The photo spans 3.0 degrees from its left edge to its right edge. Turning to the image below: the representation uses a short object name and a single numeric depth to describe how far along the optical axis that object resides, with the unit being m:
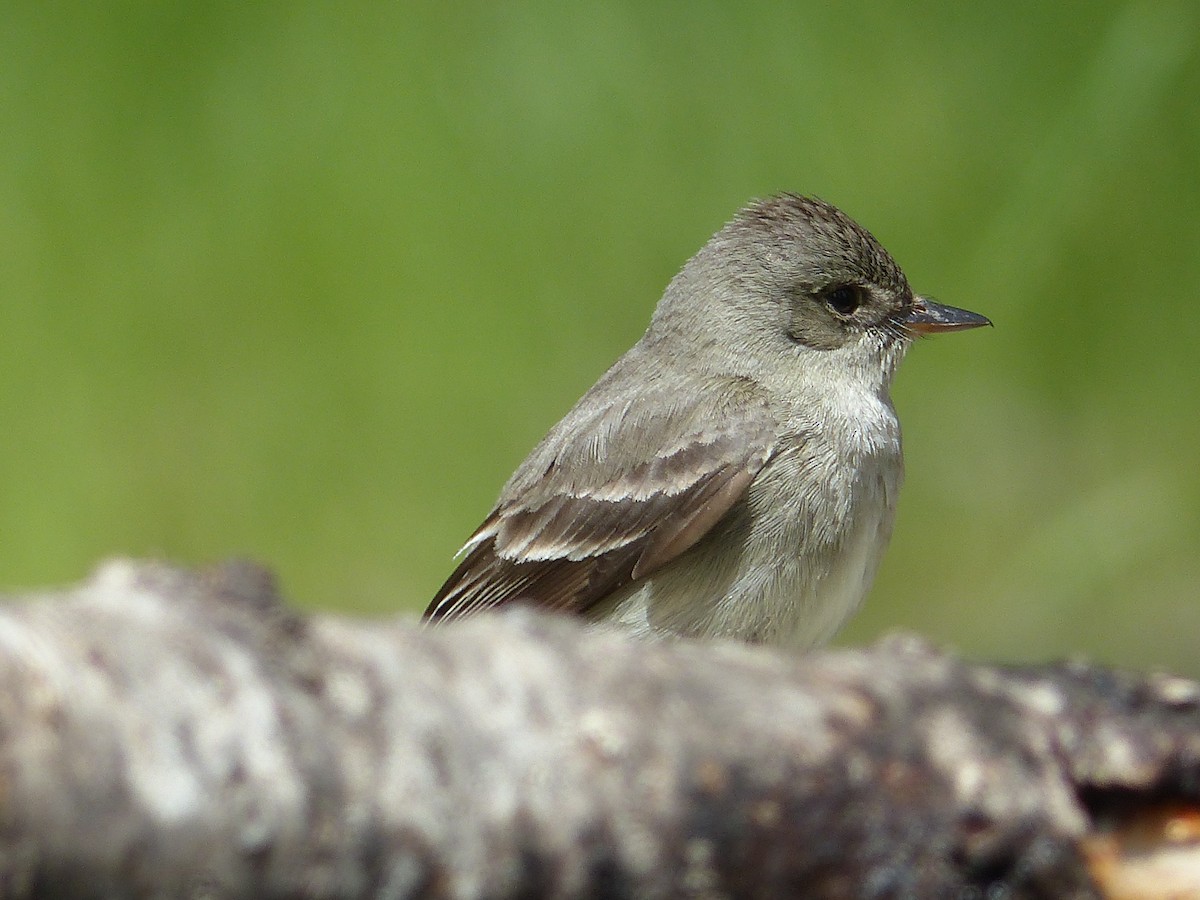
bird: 3.15
